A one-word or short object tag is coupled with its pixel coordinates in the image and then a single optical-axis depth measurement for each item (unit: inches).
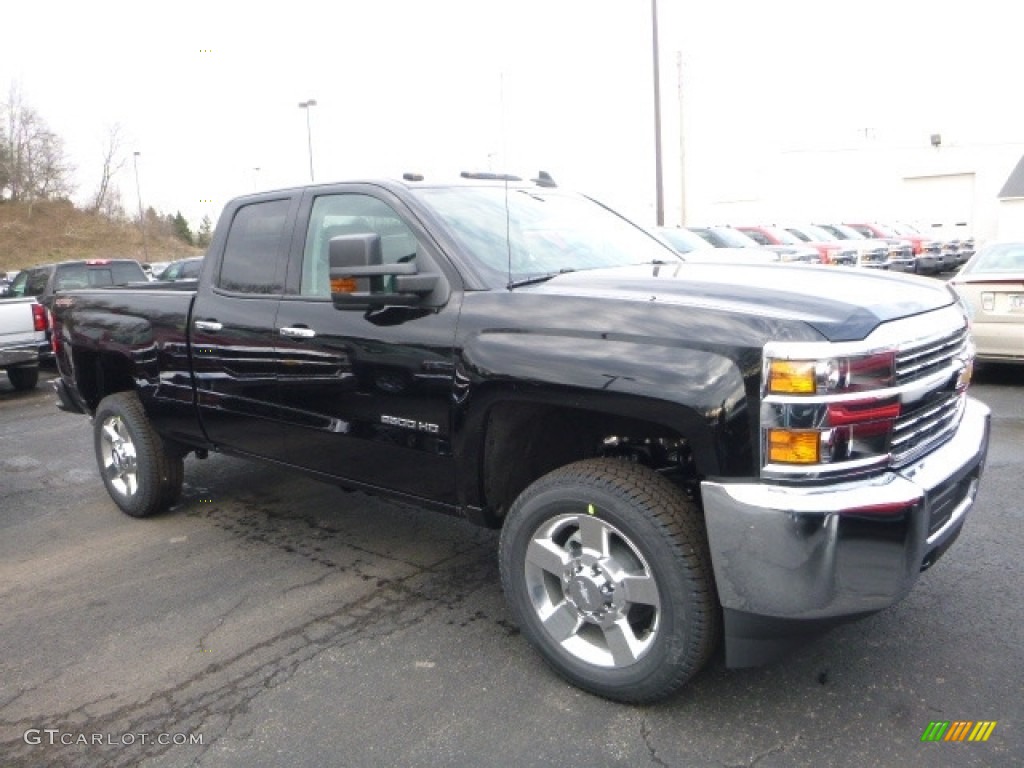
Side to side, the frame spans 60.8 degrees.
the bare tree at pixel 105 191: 2815.0
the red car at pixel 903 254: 876.6
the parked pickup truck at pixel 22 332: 410.6
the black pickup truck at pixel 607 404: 104.5
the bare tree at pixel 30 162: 2458.8
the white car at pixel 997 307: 321.4
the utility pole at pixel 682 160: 1282.0
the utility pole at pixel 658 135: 848.5
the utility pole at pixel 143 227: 2391.7
